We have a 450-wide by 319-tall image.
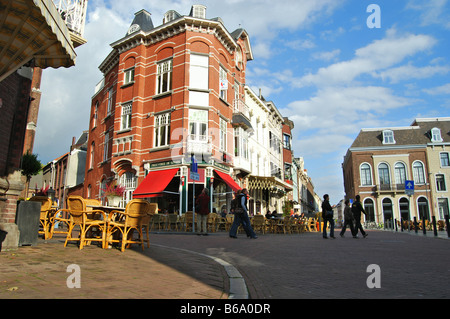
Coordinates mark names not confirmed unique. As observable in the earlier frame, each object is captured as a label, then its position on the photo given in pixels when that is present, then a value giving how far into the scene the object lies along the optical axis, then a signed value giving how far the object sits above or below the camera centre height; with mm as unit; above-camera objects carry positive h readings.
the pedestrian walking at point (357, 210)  13602 +570
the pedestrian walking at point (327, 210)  12891 +531
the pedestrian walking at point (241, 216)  11562 +258
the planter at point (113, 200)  8984 +612
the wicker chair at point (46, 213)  8594 +250
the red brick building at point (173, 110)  20422 +7472
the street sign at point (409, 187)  18531 +2050
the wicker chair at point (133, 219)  6633 +82
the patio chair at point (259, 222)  15664 +70
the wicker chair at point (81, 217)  6543 +117
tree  16392 +2847
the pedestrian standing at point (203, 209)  13000 +559
